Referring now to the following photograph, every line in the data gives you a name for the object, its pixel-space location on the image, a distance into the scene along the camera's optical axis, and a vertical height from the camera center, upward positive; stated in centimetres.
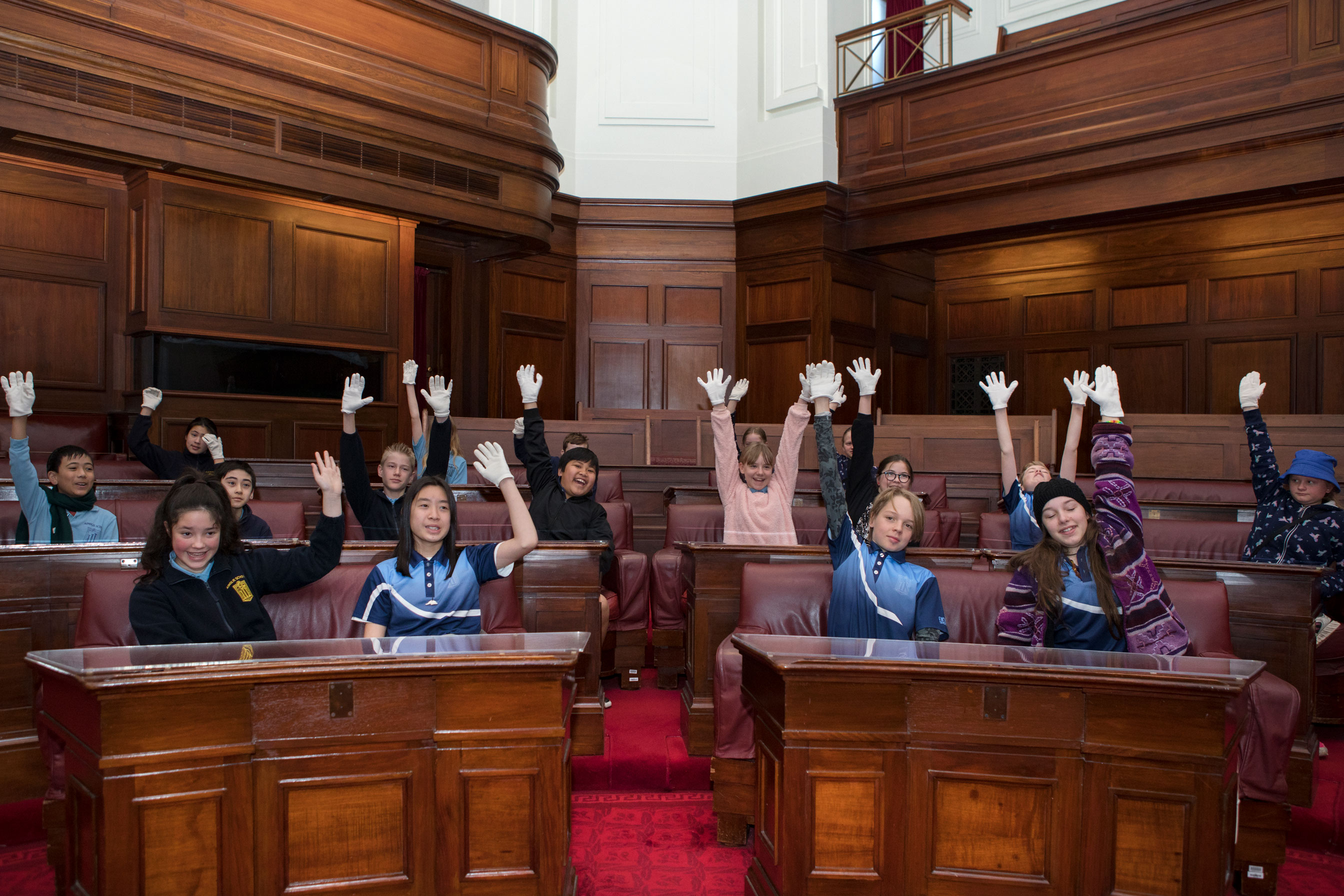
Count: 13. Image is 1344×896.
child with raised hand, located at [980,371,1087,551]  418 -5
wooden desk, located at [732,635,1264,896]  213 -75
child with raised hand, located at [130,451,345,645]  261 -37
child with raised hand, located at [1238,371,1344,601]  399 -21
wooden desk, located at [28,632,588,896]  198 -72
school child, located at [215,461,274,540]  392 -11
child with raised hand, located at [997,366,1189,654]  272 -38
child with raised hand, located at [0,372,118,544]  396 -20
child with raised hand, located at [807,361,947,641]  290 -41
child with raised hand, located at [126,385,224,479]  565 +1
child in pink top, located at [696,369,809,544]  420 -13
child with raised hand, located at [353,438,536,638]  291 -37
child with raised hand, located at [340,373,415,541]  407 -10
